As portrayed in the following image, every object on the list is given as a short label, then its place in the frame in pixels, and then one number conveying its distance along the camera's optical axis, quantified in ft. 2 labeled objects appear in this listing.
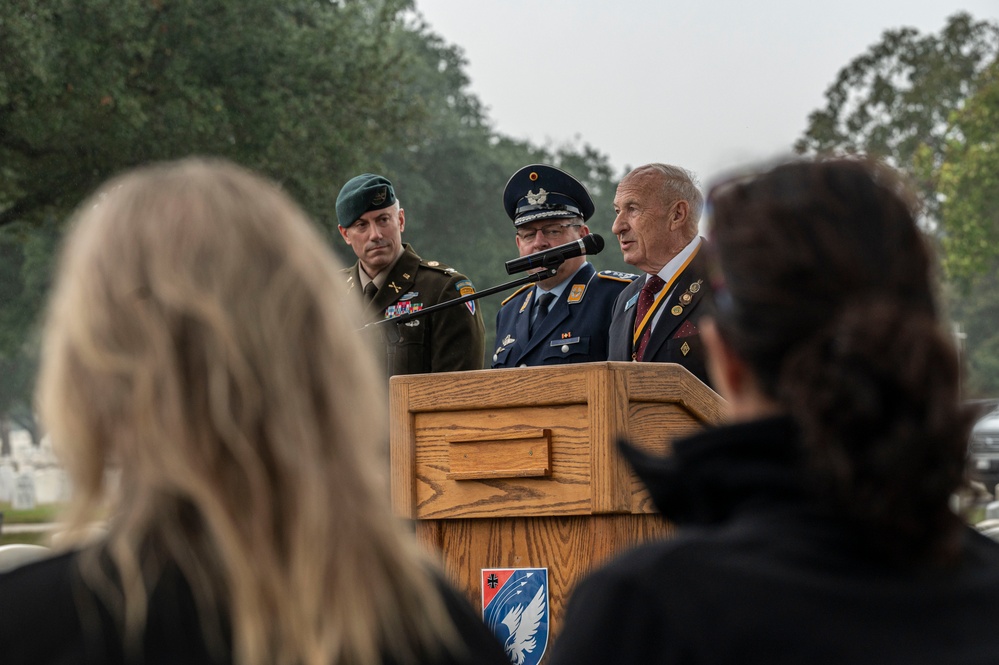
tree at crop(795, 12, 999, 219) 128.98
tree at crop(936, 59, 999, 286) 99.91
